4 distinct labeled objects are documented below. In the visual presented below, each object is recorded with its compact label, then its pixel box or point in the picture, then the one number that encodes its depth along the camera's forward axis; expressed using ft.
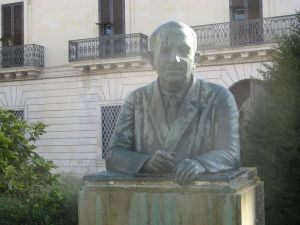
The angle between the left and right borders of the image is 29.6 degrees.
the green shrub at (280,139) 25.91
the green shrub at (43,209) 27.25
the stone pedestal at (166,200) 10.07
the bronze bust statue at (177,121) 10.94
